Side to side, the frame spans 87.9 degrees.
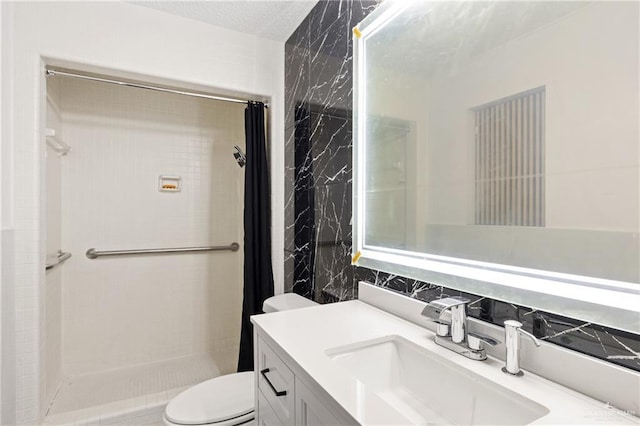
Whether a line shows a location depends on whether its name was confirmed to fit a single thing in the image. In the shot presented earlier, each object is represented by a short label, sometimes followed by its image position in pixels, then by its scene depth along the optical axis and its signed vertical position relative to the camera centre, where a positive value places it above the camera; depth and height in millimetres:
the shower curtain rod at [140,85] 1692 +703
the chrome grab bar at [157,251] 2320 -303
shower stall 2141 -243
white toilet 1313 -823
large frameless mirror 629 +145
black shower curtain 2041 -129
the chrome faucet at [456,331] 804 -309
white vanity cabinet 710 -460
